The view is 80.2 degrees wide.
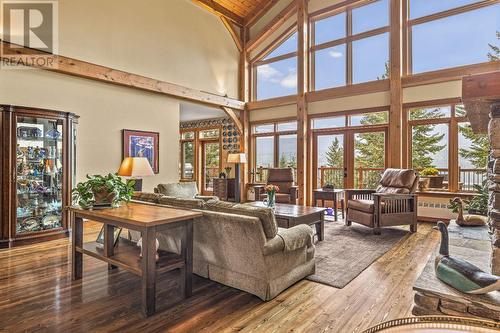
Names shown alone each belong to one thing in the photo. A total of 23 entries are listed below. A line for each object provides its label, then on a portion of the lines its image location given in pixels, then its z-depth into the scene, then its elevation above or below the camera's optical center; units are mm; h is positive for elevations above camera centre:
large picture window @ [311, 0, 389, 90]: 6469 +2830
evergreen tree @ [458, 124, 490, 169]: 5270 +315
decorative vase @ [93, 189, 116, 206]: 2793 -275
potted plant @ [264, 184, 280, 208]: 4512 -422
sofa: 2414 -703
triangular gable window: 7898 +3269
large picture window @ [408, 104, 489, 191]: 5387 +397
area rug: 2996 -1076
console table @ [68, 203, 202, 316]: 2203 -676
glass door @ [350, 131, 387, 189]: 6508 +207
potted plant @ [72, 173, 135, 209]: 2795 -228
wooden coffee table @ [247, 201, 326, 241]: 3793 -642
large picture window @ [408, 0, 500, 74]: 5301 +2533
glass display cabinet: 3943 -57
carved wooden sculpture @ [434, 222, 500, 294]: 1601 -625
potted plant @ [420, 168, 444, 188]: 5688 -193
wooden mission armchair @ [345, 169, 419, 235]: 4656 -612
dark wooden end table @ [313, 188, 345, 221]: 5665 -536
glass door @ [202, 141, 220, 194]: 9859 +158
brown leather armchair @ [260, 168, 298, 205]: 6471 -282
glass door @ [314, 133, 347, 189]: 7051 +176
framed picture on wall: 5848 +470
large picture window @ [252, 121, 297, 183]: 7977 +582
